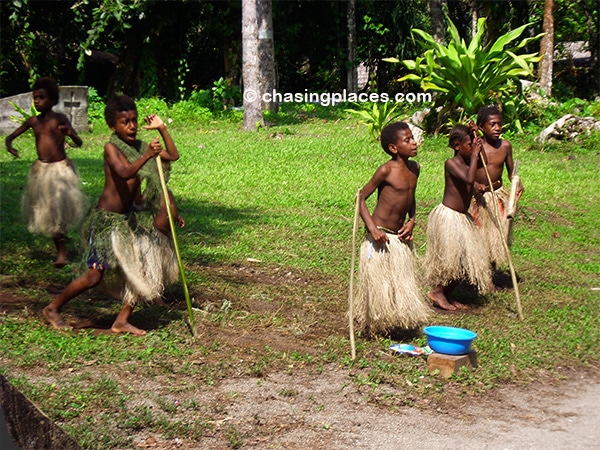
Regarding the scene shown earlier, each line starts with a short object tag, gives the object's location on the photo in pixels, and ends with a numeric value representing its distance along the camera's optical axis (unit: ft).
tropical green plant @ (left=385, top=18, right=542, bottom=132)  42.47
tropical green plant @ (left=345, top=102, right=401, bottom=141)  44.21
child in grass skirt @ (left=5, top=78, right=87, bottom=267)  22.81
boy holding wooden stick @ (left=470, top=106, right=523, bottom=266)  23.07
